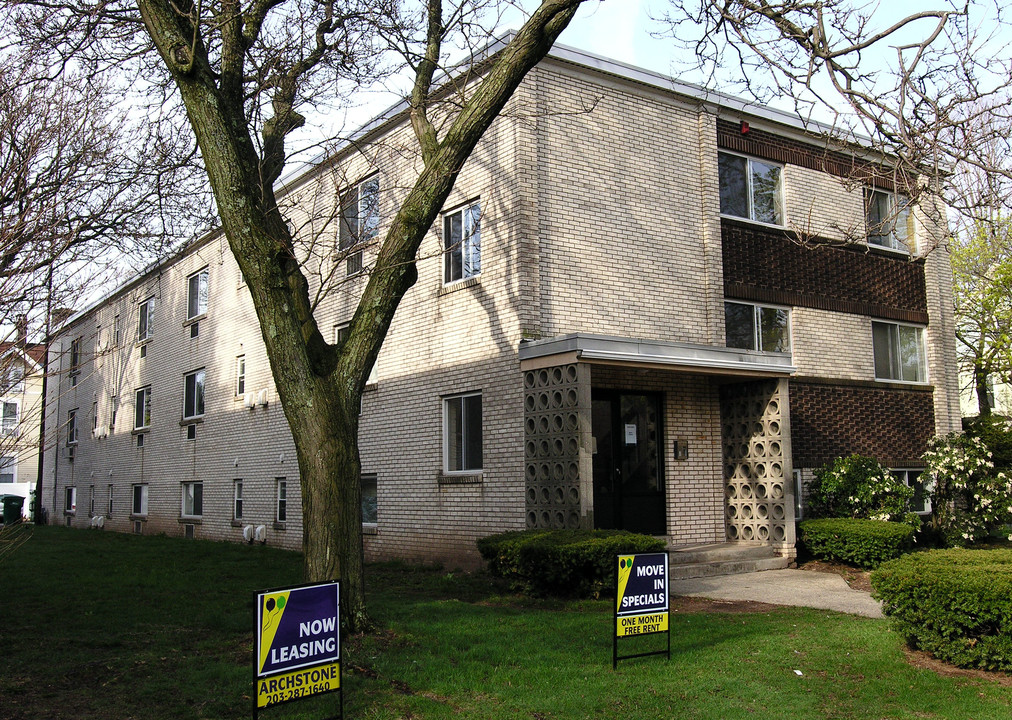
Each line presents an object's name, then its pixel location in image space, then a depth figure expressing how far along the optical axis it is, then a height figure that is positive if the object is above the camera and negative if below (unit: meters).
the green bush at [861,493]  14.86 -0.53
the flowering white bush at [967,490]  16.09 -0.54
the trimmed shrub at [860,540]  13.53 -1.21
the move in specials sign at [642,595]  7.36 -1.10
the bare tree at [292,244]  8.18 +2.16
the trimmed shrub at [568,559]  10.62 -1.13
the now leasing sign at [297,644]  5.46 -1.11
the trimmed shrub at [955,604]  7.14 -1.20
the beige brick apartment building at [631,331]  13.50 +2.33
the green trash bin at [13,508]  35.41 -1.40
